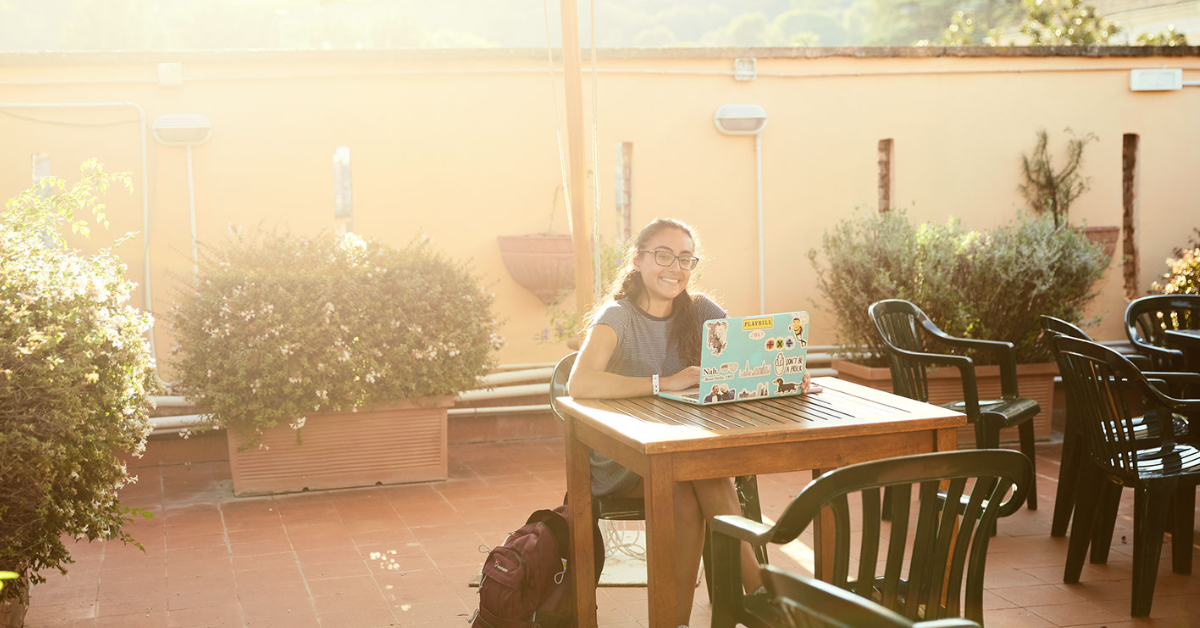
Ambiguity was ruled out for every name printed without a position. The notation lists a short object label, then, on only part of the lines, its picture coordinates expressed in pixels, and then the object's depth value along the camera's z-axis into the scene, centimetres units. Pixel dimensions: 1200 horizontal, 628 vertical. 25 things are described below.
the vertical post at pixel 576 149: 423
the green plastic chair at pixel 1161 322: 464
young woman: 311
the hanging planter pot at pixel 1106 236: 754
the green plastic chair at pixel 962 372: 448
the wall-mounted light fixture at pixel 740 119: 734
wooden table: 255
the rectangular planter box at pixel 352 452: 534
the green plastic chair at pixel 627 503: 330
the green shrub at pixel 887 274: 627
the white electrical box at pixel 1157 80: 782
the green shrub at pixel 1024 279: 630
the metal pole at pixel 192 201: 665
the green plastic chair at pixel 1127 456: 345
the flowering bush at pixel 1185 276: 674
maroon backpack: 320
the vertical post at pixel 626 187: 735
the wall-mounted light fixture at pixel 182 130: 651
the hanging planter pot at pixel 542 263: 684
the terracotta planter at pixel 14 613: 321
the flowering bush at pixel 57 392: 291
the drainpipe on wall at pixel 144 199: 648
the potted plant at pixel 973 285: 625
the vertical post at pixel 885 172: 768
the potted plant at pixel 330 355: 514
